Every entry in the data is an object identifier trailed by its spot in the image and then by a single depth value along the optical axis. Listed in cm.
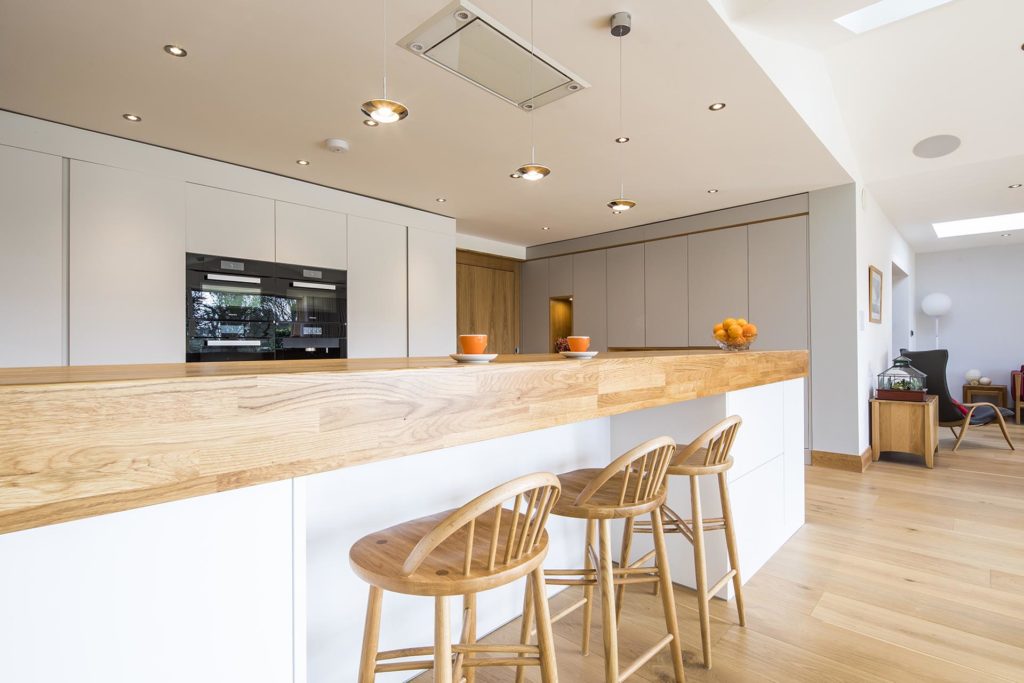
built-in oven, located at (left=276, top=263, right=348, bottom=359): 410
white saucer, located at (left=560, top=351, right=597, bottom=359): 166
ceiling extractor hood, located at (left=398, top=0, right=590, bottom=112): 177
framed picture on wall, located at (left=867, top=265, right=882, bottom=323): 493
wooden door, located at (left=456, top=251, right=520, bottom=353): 653
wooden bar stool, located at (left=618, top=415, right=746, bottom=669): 180
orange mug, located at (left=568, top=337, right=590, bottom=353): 172
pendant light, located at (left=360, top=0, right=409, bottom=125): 163
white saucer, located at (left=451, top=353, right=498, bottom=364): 134
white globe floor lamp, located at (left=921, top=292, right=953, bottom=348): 746
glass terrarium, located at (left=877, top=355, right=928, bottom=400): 473
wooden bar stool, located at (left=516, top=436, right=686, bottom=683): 143
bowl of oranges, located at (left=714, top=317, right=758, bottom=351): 279
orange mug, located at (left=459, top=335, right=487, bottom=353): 136
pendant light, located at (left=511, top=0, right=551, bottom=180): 230
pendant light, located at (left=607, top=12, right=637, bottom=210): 215
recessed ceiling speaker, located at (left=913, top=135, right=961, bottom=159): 410
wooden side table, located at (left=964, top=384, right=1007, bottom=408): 698
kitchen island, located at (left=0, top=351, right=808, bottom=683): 61
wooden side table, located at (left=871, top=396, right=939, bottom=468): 452
